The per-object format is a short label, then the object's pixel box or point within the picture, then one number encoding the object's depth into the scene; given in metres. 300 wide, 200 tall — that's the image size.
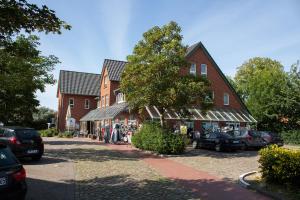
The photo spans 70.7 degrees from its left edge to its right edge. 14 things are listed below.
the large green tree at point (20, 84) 7.27
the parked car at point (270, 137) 16.37
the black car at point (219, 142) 14.29
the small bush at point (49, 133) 26.87
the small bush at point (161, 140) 12.62
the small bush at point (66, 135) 25.17
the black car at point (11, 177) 3.96
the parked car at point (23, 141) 9.38
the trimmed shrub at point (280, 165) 6.11
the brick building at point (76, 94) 30.73
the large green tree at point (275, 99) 22.77
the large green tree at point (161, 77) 12.95
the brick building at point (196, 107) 21.82
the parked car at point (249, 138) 15.45
